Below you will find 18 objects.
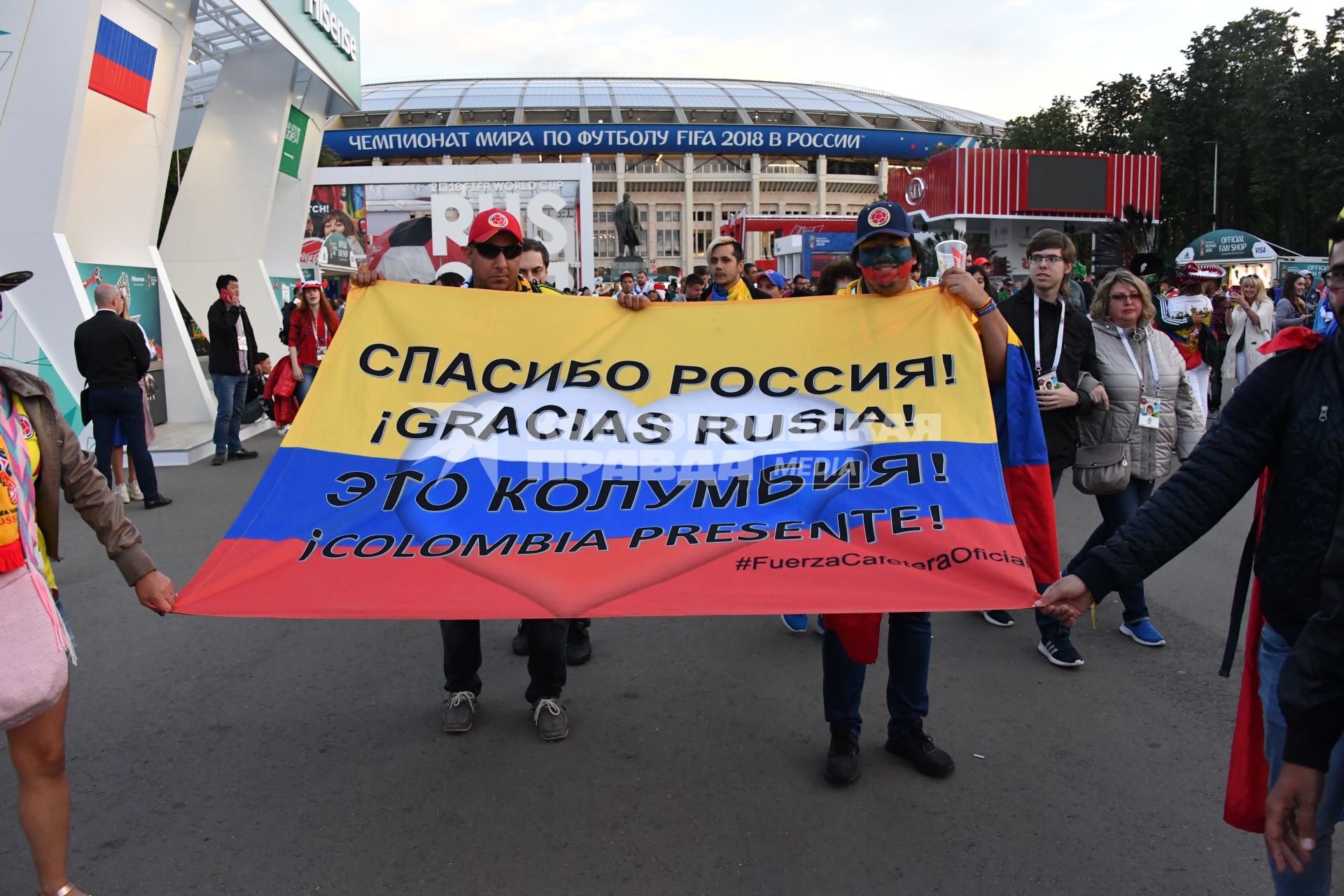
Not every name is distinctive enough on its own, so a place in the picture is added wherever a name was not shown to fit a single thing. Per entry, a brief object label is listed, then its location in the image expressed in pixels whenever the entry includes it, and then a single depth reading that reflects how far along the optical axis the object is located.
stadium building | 75.81
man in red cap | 3.61
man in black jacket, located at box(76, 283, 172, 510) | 7.60
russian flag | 10.20
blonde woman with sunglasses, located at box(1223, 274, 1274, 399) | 10.98
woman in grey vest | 4.57
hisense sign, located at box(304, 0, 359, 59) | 15.33
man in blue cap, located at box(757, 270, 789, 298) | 10.04
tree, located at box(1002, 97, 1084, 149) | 45.03
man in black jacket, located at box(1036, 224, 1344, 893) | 1.68
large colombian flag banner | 2.92
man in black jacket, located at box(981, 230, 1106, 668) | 4.39
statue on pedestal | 34.91
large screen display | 35.38
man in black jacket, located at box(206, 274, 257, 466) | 10.29
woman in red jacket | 10.36
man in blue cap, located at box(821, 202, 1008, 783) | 3.28
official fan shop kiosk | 23.78
